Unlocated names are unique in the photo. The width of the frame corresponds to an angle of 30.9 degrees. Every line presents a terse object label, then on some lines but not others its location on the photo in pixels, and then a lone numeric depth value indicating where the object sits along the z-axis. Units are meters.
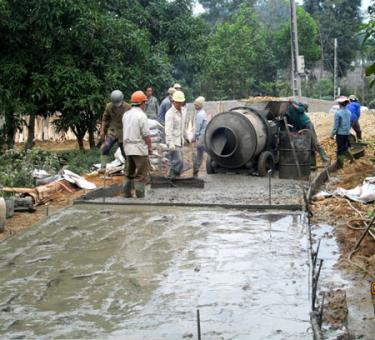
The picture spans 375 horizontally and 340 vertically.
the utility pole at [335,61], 41.14
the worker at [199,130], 14.79
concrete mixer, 13.84
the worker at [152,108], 17.03
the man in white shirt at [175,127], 12.72
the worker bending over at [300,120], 15.14
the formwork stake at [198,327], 4.66
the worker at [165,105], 15.62
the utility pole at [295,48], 24.62
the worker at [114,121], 12.23
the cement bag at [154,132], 14.71
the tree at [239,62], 38.31
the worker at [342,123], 15.49
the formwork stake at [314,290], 5.59
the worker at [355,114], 17.58
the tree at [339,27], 45.16
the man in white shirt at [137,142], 11.04
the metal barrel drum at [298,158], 13.65
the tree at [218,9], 53.72
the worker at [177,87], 15.48
